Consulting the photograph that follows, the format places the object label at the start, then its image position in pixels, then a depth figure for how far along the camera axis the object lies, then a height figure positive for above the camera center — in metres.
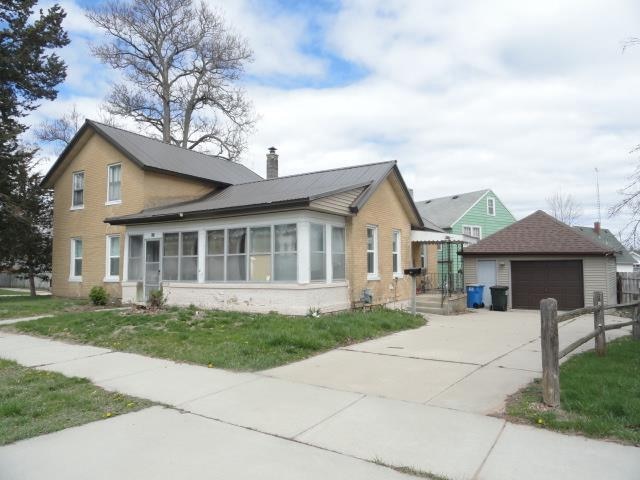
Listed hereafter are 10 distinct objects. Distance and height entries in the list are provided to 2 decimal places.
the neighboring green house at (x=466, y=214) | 30.04 +3.66
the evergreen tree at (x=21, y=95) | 19.38 +7.85
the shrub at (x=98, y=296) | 16.53 -1.01
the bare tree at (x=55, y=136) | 31.12 +9.14
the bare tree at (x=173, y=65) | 29.95 +13.75
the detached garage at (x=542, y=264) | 18.58 -0.01
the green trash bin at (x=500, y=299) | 19.05 -1.46
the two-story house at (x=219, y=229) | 12.86 +1.25
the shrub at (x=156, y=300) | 13.98 -0.98
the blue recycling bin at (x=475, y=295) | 20.16 -1.38
